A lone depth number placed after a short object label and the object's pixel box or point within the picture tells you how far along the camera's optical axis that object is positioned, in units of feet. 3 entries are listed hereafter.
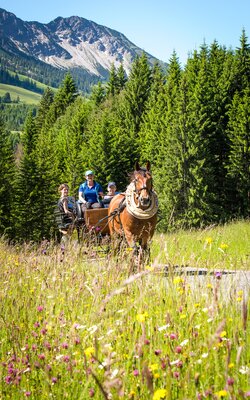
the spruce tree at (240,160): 118.52
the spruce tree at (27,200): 131.23
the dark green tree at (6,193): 129.18
